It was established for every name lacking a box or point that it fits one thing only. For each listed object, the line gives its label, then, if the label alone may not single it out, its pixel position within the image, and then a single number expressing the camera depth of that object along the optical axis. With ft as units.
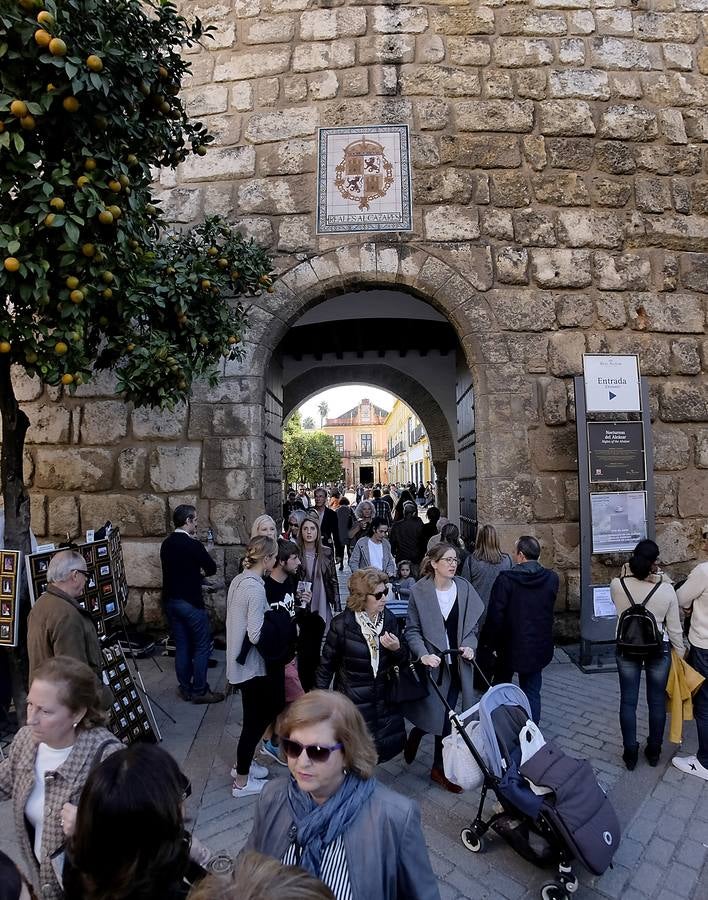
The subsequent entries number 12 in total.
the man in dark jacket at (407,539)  21.77
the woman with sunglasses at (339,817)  4.57
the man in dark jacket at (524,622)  11.62
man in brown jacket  9.35
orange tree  9.32
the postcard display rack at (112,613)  11.06
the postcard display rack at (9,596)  12.05
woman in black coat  9.65
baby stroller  7.36
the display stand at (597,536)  16.39
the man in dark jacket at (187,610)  14.28
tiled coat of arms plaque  18.99
